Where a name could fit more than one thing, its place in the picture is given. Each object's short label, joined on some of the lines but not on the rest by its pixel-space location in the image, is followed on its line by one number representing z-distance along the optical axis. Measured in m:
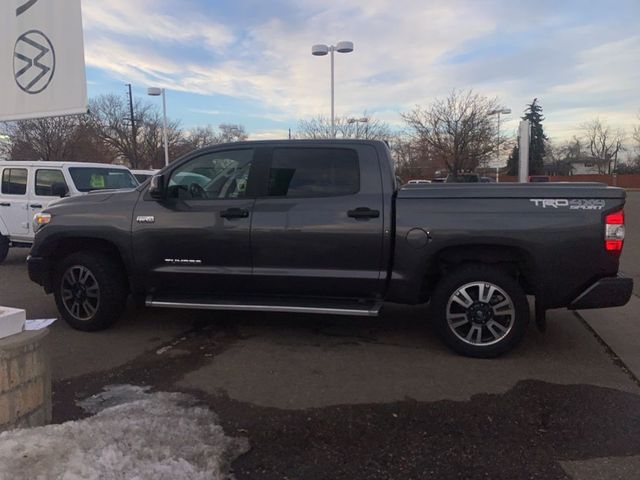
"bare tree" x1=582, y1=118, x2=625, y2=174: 89.00
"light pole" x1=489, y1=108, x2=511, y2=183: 33.03
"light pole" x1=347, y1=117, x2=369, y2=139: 33.41
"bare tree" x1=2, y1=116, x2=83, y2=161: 32.25
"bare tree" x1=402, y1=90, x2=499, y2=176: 33.84
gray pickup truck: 4.55
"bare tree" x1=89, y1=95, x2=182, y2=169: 49.81
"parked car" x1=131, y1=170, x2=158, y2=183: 14.64
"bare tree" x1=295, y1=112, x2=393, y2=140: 39.81
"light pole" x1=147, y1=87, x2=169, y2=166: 28.47
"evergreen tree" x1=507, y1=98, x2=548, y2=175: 70.94
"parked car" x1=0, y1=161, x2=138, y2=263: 9.71
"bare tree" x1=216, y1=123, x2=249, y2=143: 62.58
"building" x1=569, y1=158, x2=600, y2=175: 91.94
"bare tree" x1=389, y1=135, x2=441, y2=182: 36.47
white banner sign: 3.56
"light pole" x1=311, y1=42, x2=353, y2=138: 20.22
